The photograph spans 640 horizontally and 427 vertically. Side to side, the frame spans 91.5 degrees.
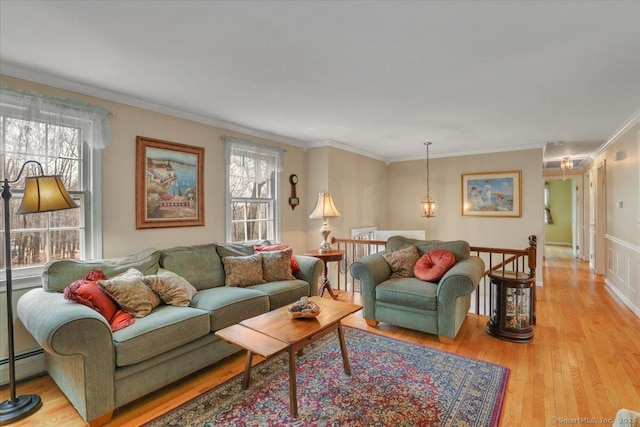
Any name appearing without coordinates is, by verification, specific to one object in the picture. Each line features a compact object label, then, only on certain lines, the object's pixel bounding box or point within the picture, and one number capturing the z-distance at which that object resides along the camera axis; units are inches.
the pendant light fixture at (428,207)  190.4
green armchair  111.8
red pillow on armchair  124.4
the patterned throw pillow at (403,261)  136.5
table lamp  168.1
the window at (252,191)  155.4
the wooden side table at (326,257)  159.8
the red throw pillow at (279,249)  141.8
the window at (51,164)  93.6
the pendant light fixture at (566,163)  227.3
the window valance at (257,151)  151.6
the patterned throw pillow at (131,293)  87.8
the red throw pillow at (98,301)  81.0
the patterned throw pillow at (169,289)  98.4
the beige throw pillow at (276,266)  132.6
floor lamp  78.0
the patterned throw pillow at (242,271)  124.3
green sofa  70.3
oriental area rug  74.0
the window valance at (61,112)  92.0
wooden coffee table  73.5
